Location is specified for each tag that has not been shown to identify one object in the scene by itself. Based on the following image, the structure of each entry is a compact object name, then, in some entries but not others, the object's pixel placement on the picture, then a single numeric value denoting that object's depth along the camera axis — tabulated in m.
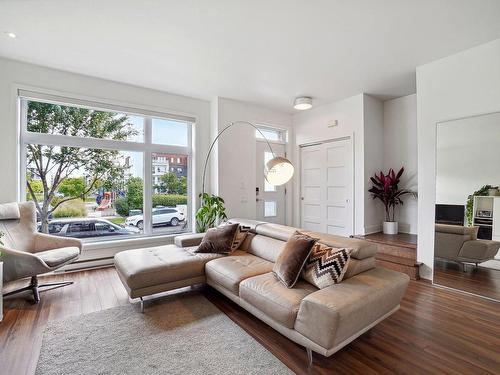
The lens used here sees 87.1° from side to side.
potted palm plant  4.32
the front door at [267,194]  5.31
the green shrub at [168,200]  4.49
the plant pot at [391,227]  4.42
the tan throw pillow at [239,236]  3.21
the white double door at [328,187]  4.71
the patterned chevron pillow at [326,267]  2.05
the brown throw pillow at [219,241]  3.12
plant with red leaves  4.31
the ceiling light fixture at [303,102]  4.61
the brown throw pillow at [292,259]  2.15
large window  3.64
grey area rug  1.75
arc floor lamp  2.92
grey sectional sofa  1.69
